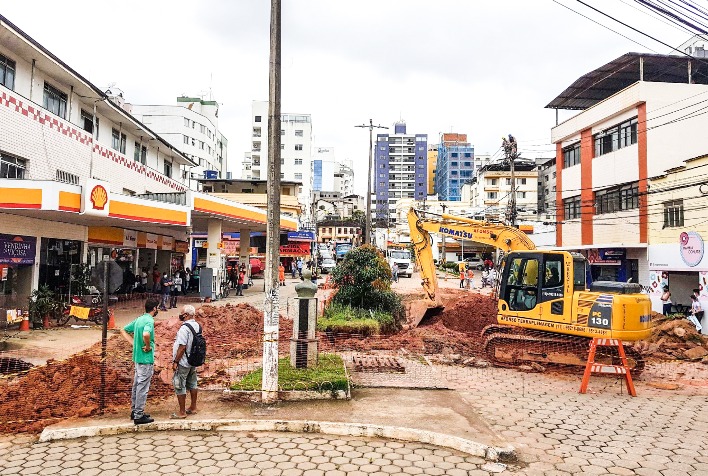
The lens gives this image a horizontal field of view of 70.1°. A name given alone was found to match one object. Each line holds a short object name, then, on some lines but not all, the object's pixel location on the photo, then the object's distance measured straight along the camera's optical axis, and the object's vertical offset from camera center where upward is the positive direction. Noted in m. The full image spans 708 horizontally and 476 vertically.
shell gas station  14.14 +1.15
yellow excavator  10.50 -1.09
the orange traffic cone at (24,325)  14.90 -2.12
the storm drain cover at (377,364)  10.58 -2.29
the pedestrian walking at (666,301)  19.36 -1.41
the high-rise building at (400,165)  126.31 +23.86
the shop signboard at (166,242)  27.59 +0.75
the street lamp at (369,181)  27.70 +4.30
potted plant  15.47 -1.62
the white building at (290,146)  80.29 +18.08
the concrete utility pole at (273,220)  8.03 +0.62
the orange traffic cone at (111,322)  15.62 -2.11
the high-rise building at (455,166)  107.12 +20.36
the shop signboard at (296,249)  41.19 +0.74
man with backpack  7.23 -1.44
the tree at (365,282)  16.02 -0.72
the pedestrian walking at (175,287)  22.26 -1.44
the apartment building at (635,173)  20.61 +4.74
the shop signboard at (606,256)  25.85 +0.42
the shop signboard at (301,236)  39.78 +1.81
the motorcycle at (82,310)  15.70 -1.79
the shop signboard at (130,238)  22.81 +0.78
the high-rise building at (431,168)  136.12 +25.28
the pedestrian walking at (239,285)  27.36 -1.52
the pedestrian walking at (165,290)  21.08 -1.45
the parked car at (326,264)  49.81 -0.53
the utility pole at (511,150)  32.23 +7.29
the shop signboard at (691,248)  17.97 +0.65
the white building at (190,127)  61.44 +16.18
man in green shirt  6.95 -1.54
